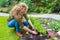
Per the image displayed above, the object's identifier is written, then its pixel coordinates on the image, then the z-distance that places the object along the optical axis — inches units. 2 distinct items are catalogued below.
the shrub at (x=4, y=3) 147.5
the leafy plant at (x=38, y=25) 95.2
